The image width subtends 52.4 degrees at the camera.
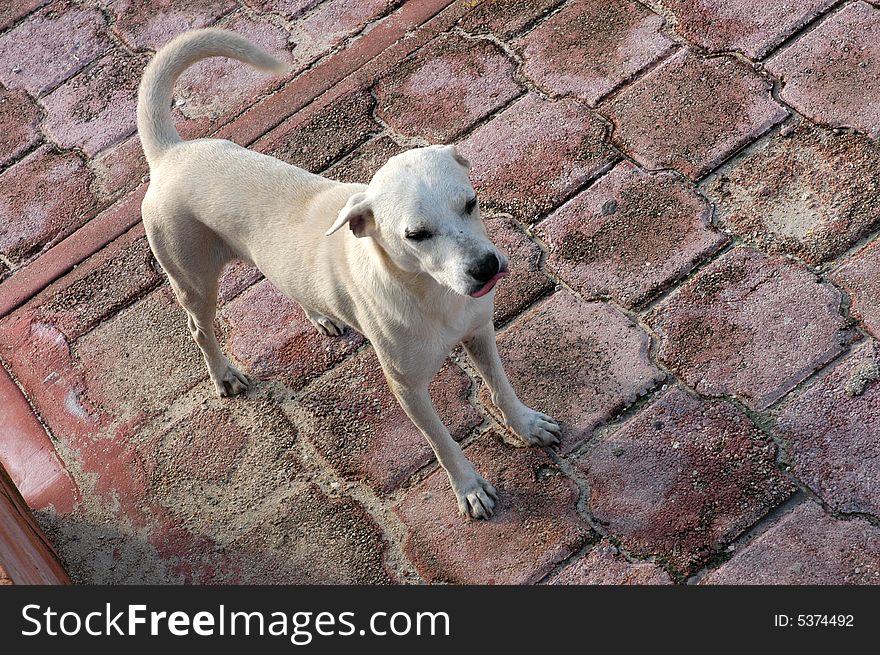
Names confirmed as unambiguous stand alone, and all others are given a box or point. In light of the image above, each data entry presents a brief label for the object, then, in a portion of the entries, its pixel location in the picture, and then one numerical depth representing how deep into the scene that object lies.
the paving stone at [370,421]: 3.16
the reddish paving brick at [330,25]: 4.50
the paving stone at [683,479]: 2.72
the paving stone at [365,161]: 3.94
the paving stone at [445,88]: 4.03
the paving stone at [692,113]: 3.58
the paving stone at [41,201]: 4.22
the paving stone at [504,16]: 4.28
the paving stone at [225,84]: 4.42
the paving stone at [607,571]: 2.69
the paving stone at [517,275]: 3.40
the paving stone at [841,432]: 2.68
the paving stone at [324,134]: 4.09
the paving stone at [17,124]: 4.60
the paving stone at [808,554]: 2.55
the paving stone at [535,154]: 3.67
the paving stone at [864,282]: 3.01
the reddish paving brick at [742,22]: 3.83
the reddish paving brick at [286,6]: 4.69
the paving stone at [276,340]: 3.49
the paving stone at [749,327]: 2.98
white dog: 2.28
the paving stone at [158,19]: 4.81
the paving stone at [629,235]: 3.33
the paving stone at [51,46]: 4.87
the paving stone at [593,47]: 3.94
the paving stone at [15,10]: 5.21
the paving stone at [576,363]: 3.07
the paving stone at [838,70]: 3.49
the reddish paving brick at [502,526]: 2.82
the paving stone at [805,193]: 3.23
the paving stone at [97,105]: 4.53
